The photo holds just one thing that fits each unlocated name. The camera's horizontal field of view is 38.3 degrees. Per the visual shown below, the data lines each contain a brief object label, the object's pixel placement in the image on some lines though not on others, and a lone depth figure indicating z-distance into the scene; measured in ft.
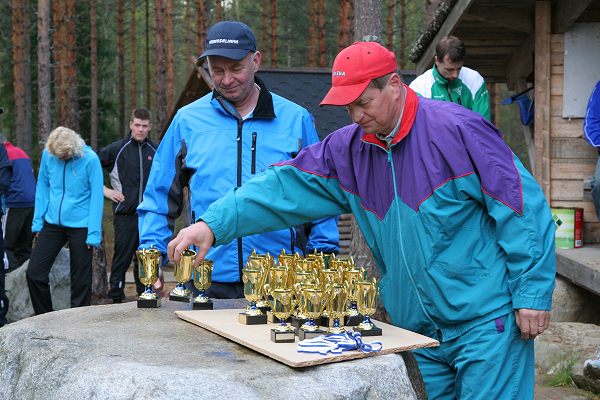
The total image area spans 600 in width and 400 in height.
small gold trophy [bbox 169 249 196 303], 12.00
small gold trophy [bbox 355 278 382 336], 10.84
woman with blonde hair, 30.78
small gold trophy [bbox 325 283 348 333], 10.76
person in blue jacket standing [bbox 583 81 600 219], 26.40
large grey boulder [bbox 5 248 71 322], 34.76
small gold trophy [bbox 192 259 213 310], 12.50
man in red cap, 10.85
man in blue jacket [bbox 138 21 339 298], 13.85
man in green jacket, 22.27
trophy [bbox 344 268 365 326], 11.12
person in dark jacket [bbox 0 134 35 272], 40.42
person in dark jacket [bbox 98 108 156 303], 35.88
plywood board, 9.56
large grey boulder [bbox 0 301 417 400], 8.93
